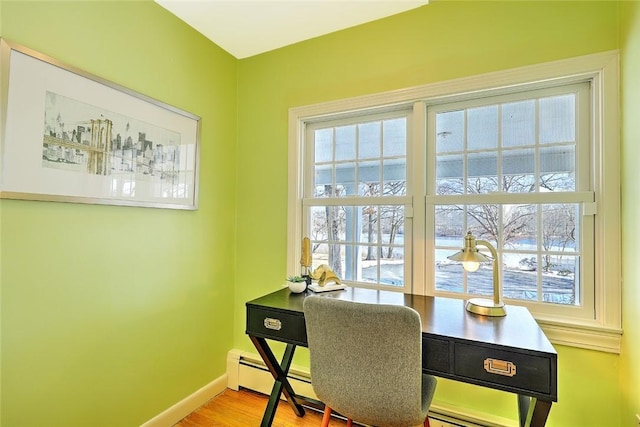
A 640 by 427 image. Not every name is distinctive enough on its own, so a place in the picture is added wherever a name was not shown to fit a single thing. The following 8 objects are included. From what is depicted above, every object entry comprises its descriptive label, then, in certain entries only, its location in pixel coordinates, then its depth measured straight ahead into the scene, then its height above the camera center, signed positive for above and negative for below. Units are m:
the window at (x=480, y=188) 1.52 +0.20
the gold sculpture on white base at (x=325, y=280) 1.84 -0.34
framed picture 1.28 +0.37
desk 1.08 -0.47
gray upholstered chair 1.13 -0.51
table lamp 1.43 -0.20
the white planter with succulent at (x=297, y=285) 1.79 -0.36
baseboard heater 1.66 -1.05
